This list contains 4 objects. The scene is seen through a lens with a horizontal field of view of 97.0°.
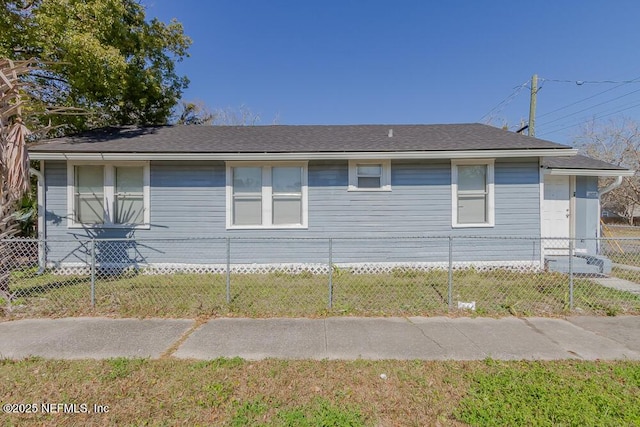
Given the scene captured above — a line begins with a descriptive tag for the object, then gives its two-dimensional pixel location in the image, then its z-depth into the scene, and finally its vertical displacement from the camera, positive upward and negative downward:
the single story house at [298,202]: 6.98 +0.29
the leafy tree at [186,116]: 15.94 +5.59
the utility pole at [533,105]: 13.03 +5.15
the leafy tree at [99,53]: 8.01 +5.13
